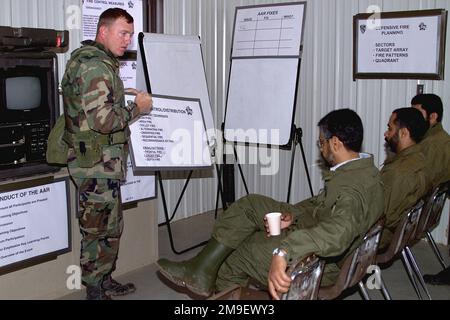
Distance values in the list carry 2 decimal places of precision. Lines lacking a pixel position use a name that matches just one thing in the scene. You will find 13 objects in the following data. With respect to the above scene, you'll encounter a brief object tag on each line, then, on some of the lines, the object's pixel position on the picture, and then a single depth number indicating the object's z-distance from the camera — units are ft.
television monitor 9.55
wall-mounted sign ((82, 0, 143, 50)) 13.08
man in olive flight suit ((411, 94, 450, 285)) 11.79
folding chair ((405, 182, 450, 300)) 9.97
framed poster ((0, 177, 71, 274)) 9.83
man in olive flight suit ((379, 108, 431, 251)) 9.73
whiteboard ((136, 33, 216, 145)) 12.83
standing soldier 9.65
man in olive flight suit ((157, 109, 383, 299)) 6.88
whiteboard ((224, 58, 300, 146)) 15.17
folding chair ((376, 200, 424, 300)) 9.00
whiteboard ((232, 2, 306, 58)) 15.03
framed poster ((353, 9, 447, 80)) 13.89
